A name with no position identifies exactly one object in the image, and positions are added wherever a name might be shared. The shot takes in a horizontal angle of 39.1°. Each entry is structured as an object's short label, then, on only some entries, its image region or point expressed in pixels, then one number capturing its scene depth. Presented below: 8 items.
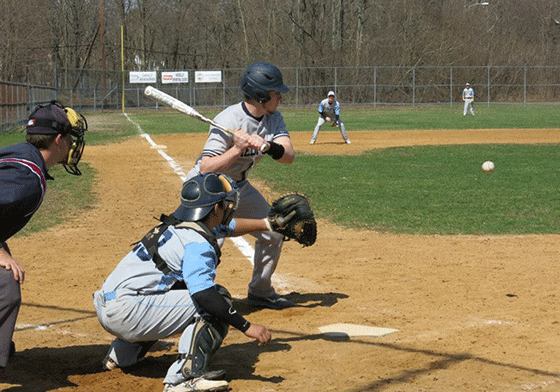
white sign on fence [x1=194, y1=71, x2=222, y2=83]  57.31
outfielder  44.50
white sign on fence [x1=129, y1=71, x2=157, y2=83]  56.75
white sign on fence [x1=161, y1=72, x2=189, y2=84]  57.12
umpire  4.32
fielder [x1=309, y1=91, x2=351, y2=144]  26.10
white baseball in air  16.41
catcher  4.52
